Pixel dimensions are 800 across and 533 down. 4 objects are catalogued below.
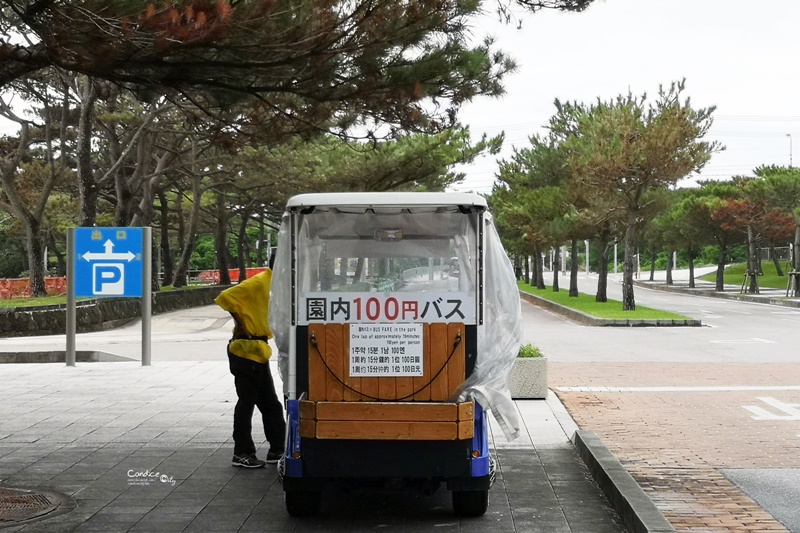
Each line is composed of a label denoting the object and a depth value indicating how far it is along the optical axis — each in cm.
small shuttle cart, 660
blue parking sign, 1627
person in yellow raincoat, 810
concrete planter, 1248
